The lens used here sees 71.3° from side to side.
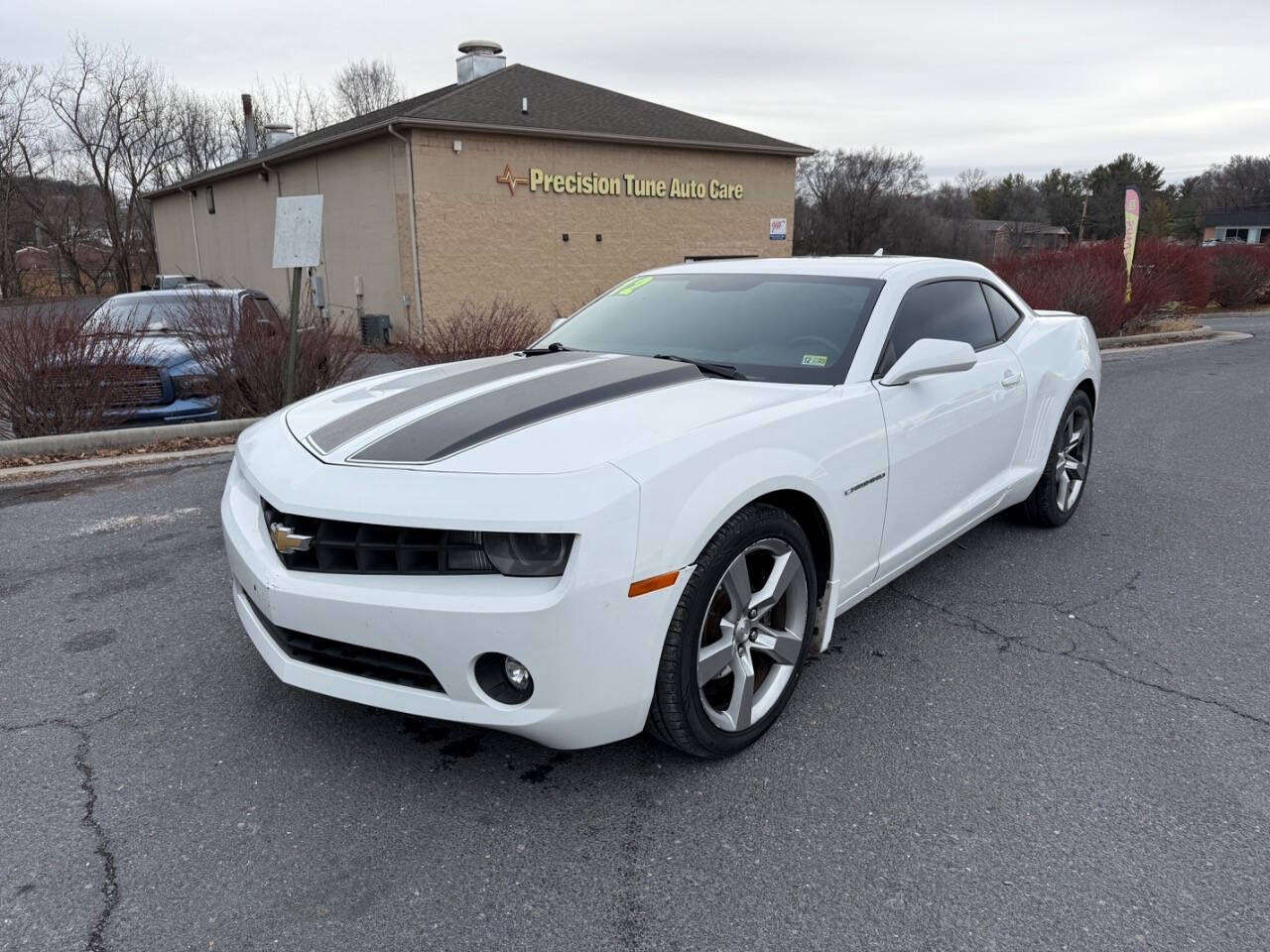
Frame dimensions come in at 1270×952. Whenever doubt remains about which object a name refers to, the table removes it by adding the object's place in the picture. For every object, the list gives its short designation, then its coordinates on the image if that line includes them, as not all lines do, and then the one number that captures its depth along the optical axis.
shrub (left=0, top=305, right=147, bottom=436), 7.28
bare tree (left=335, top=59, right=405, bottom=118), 56.84
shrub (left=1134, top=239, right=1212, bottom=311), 19.80
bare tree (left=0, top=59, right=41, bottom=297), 38.28
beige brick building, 18.25
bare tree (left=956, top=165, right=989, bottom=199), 98.05
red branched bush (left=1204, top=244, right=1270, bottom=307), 23.86
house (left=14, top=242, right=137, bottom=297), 40.03
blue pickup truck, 7.80
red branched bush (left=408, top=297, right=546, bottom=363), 9.12
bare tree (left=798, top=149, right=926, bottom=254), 62.16
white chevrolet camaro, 2.28
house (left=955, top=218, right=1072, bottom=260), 73.22
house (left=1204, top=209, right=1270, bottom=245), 77.38
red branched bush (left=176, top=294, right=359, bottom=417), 8.25
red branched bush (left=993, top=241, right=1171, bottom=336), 15.72
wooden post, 7.86
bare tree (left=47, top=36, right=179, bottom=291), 42.56
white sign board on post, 7.47
